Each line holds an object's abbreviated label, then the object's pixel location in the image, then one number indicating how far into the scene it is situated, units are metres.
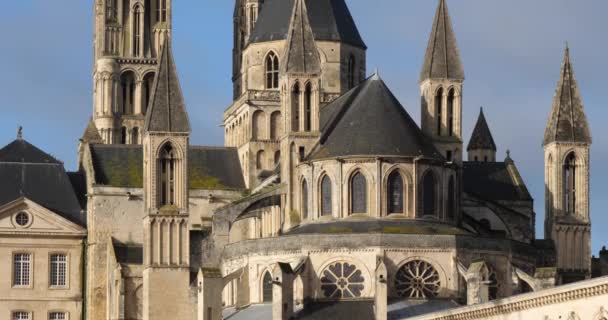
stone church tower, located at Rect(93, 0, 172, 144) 149.25
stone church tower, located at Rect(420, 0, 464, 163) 115.50
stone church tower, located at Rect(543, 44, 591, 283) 113.31
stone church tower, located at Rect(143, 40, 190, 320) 112.00
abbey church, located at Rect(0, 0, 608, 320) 106.38
